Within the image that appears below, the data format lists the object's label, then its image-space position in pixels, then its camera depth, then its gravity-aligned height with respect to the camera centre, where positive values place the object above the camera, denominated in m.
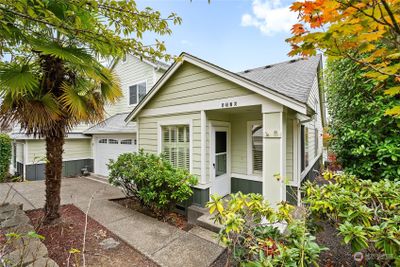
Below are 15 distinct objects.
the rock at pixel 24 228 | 3.87 -1.91
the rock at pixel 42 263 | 2.90 -1.92
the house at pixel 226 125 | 4.62 +0.30
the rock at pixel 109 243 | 4.29 -2.43
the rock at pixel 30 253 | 2.81 -1.89
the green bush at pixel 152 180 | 5.39 -1.32
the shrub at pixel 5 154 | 11.56 -1.18
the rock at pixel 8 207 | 4.89 -1.88
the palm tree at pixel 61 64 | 2.83 +1.39
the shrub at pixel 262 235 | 1.87 -1.14
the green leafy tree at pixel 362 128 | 4.57 +0.17
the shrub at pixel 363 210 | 1.98 -0.97
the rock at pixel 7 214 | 4.45 -1.90
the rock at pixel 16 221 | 4.06 -1.92
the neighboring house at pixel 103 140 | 11.02 -0.30
